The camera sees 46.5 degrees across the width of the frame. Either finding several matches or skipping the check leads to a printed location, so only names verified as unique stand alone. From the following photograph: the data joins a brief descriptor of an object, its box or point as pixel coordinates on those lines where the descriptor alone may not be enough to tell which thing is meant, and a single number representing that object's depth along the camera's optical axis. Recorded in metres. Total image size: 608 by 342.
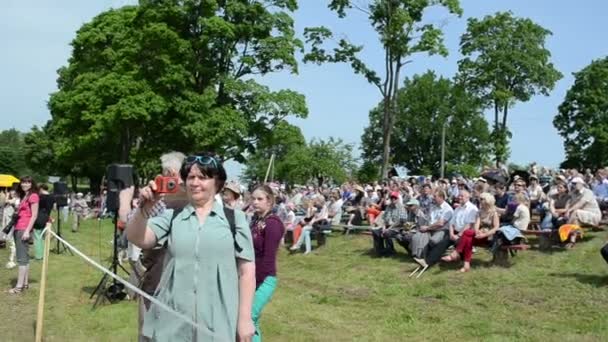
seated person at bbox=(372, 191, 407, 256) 14.70
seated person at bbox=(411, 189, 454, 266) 13.16
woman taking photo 3.53
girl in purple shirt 4.99
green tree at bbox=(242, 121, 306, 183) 31.61
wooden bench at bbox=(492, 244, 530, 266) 12.24
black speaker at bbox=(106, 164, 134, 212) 4.45
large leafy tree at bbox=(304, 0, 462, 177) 26.73
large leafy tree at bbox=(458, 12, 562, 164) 37.50
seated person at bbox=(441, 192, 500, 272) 12.29
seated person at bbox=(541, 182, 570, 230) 13.30
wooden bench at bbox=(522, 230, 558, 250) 13.05
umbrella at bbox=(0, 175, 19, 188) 43.01
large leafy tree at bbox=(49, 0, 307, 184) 29.84
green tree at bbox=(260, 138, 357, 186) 52.56
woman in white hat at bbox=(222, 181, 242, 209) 6.56
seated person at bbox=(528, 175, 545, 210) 15.71
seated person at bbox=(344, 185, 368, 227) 18.86
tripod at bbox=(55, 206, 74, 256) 18.01
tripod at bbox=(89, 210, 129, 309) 10.66
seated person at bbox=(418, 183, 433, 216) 14.30
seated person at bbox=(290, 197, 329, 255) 17.17
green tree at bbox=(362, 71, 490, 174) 68.25
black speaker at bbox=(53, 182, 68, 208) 15.23
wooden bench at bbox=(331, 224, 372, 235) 17.13
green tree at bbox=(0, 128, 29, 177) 86.69
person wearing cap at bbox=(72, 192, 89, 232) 27.75
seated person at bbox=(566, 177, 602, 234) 13.18
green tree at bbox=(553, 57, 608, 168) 51.66
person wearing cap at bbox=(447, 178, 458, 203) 17.52
